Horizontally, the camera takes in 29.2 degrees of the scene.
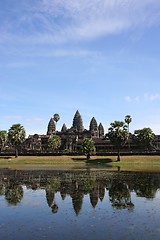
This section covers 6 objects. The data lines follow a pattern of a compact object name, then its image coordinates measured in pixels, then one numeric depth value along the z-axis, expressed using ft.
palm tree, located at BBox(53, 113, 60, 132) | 576.20
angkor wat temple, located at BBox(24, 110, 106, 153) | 559.38
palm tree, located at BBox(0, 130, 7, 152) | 430.20
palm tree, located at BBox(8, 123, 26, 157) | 377.48
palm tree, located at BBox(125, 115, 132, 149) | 451.12
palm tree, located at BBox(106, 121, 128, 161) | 336.29
